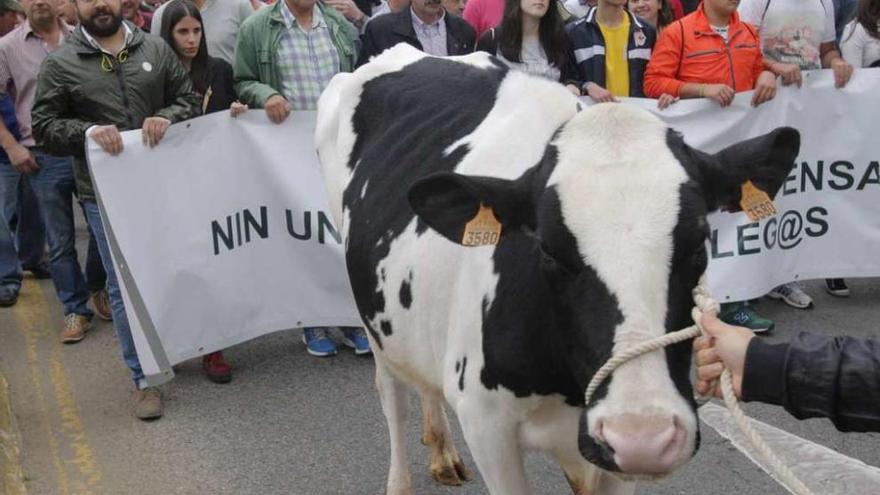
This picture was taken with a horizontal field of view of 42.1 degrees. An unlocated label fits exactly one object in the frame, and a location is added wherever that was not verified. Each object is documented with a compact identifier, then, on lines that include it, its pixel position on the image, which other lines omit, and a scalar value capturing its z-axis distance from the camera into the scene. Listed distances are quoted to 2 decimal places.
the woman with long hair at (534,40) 6.88
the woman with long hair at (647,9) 8.05
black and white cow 2.83
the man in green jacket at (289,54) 6.55
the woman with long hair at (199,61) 6.39
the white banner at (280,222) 5.99
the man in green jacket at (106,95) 5.77
